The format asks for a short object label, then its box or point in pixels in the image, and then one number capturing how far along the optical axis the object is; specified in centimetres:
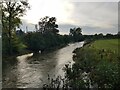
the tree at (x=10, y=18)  1414
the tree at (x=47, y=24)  3328
